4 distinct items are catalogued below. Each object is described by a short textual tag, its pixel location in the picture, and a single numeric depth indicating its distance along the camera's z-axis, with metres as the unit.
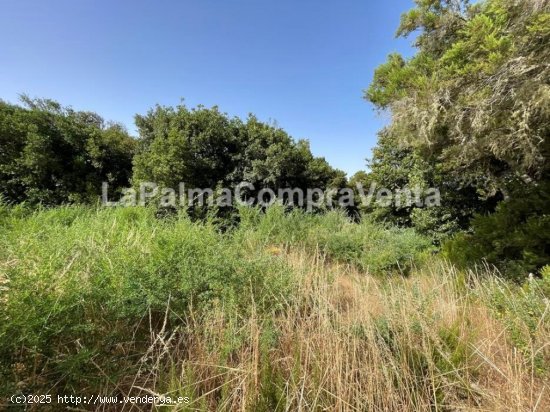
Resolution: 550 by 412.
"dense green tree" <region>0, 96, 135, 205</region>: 8.23
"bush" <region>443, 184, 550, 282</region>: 3.09
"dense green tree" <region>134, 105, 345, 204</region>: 7.75
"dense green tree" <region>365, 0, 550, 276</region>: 2.31
